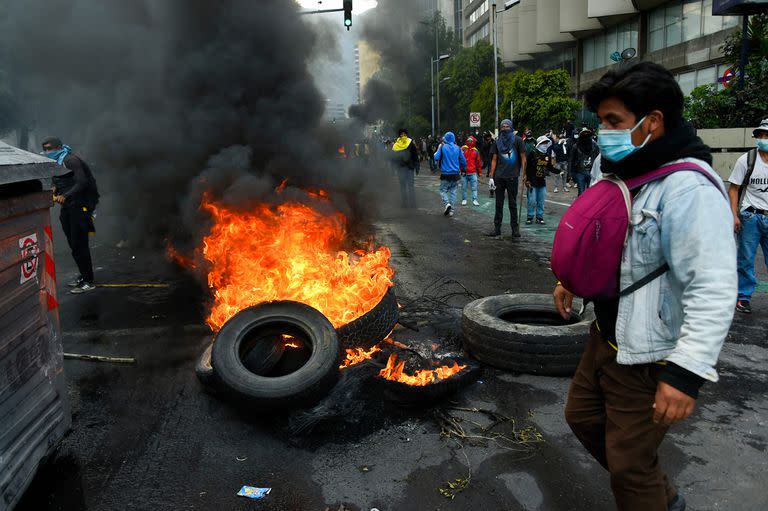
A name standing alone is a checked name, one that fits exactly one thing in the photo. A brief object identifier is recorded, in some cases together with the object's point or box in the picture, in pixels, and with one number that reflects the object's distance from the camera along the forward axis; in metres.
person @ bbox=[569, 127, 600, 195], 12.77
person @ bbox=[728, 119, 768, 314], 5.68
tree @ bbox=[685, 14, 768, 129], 14.39
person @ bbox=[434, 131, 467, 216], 14.02
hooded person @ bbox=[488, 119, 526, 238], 10.71
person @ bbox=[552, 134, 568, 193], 18.52
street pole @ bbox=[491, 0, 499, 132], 28.66
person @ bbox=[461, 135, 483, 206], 16.03
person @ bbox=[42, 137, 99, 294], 7.81
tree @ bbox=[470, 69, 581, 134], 31.19
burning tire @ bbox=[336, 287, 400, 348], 4.58
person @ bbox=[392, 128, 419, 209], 15.48
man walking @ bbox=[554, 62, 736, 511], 1.89
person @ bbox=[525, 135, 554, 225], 11.83
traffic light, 15.18
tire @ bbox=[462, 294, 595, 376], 4.39
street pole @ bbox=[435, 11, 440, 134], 45.65
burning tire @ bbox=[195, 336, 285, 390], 4.27
